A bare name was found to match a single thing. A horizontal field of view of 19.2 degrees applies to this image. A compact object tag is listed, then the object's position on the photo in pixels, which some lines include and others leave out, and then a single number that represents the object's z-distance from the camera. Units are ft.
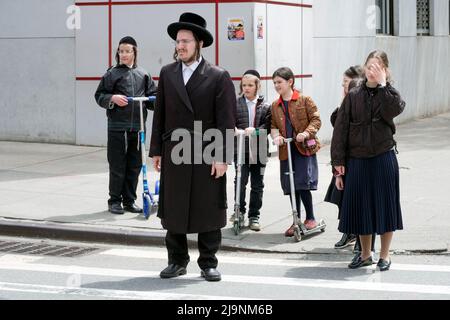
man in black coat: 35.01
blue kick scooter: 45.73
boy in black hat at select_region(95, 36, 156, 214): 46.45
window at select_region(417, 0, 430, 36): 92.56
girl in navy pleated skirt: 35.78
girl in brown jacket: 42.20
